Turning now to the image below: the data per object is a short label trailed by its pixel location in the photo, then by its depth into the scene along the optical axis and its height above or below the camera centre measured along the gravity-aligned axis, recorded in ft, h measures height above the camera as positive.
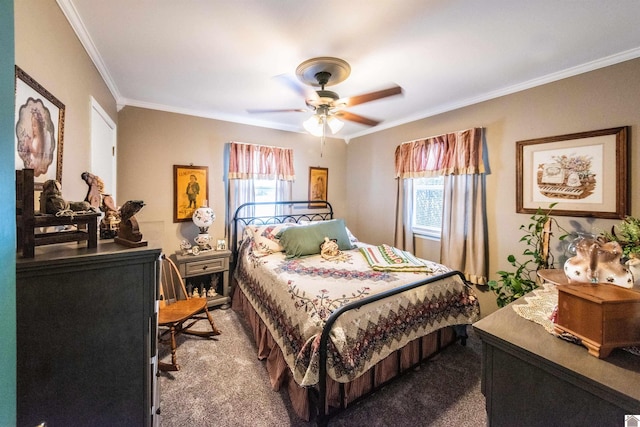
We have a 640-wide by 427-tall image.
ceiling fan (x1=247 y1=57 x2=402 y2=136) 6.37 +3.08
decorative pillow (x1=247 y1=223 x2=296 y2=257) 9.60 -1.11
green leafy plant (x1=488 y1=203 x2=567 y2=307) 6.95 -1.47
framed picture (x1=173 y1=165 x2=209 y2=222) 10.31 +0.87
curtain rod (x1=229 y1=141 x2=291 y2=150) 11.31 +3.12
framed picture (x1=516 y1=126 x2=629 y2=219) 6.49 +1.12
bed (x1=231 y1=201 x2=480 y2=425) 5.03 -2.39
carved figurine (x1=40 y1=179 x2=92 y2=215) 3.20 +0.11
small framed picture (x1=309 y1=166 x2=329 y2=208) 13.78 +1.53
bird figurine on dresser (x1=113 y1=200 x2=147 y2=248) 3.51 -0.27
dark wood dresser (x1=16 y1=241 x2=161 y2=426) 2.71 -1.47
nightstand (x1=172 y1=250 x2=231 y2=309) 9.47 -2.22
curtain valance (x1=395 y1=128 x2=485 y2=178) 9.09 +2.28
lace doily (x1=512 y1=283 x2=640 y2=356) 2.35 -1.13
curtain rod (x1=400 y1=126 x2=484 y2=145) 9.00 +3.13
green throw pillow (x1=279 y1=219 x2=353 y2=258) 9.25 -1.00
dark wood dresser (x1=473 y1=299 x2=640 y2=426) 1.86 -1.36
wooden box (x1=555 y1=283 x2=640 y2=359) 2.05 -0.87
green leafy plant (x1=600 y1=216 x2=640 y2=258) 4.28 -0.39
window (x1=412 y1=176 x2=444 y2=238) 10.78 +0.28
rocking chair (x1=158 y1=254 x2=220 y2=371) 6.77 -3.06
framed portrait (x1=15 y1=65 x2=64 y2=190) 3.44 +1.23
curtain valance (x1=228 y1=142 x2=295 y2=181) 11.23 +2.30
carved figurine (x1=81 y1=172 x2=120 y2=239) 4.21 +0.09
